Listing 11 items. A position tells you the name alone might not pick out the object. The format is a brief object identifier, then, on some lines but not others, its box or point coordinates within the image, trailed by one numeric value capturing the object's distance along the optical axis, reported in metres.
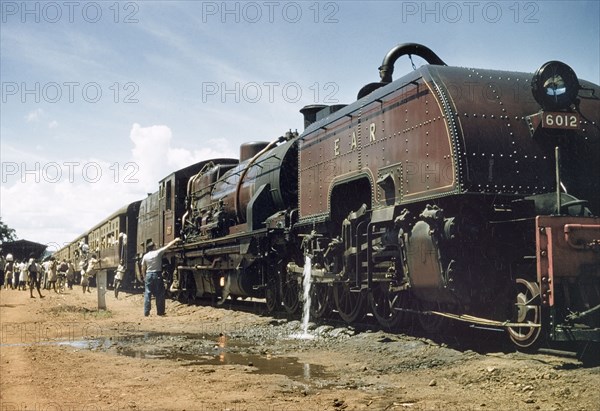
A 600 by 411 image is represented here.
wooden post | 15.98
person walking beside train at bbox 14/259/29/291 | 33.03
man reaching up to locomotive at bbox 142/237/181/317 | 14.03
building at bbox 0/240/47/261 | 47.72
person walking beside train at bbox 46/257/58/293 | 28.23
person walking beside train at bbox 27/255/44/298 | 24.30
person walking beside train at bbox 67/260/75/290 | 32.91
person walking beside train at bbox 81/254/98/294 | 28.97
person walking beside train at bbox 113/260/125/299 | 22.45
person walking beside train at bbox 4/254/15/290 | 39.51
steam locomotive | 5.96
